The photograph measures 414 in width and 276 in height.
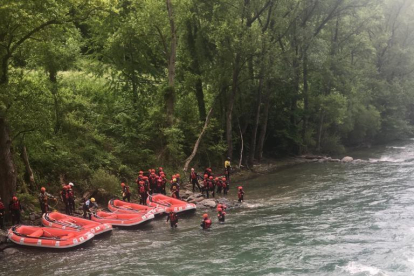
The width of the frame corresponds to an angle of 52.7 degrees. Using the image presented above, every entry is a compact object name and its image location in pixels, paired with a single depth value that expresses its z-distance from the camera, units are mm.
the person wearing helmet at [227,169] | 31219
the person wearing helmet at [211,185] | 27297
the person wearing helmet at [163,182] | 26391
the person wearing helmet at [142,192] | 24703
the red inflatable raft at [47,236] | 17984
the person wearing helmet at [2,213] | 19219
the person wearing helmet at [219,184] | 27797
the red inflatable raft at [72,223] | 19453
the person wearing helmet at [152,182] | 26297
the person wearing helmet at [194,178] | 28453
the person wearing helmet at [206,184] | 27188
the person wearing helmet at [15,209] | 19625
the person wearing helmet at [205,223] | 20547
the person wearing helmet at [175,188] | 25486
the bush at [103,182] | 25062
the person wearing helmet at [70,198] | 22125
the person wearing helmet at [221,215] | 21658
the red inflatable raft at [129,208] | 22334
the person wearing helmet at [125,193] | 24688
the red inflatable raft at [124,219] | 21125
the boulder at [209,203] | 25406
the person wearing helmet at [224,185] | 27859
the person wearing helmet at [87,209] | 21406
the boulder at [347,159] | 40634
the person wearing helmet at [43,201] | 21008
